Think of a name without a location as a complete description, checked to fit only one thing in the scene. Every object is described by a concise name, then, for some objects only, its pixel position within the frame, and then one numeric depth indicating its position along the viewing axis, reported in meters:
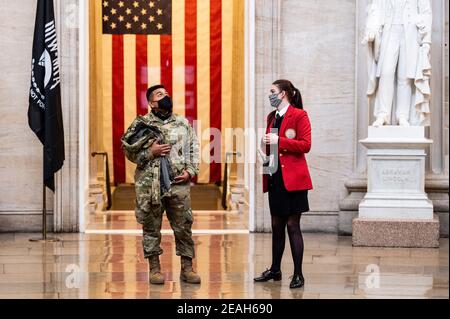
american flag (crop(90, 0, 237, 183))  18.28
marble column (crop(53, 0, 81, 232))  12.38
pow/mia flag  11.66
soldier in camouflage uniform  8.25
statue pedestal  11.21
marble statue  11.43
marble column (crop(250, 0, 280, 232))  12.48
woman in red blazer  8.27
